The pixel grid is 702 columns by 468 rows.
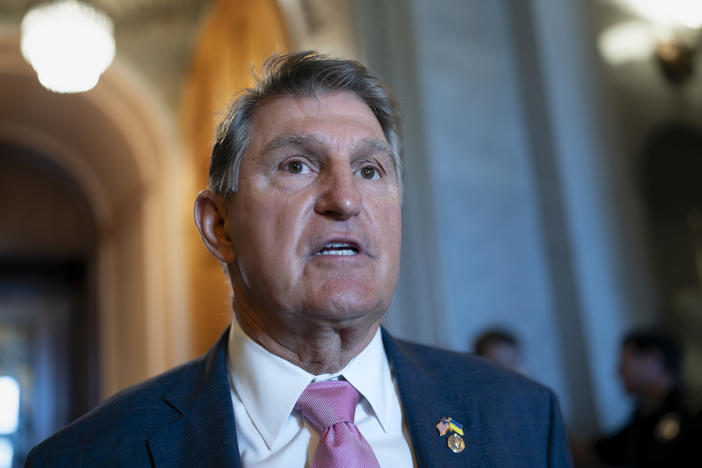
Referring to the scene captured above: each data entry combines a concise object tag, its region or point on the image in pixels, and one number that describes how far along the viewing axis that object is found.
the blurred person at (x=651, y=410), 3.26
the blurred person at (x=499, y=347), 3.35
